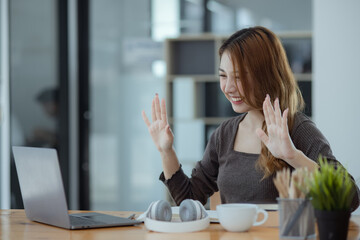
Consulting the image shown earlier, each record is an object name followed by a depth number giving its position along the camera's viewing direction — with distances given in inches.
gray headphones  73.3
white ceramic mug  71.0
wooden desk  70.5
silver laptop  73.4
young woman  87.5
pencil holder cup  65.8
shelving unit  181.9
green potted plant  63.8
